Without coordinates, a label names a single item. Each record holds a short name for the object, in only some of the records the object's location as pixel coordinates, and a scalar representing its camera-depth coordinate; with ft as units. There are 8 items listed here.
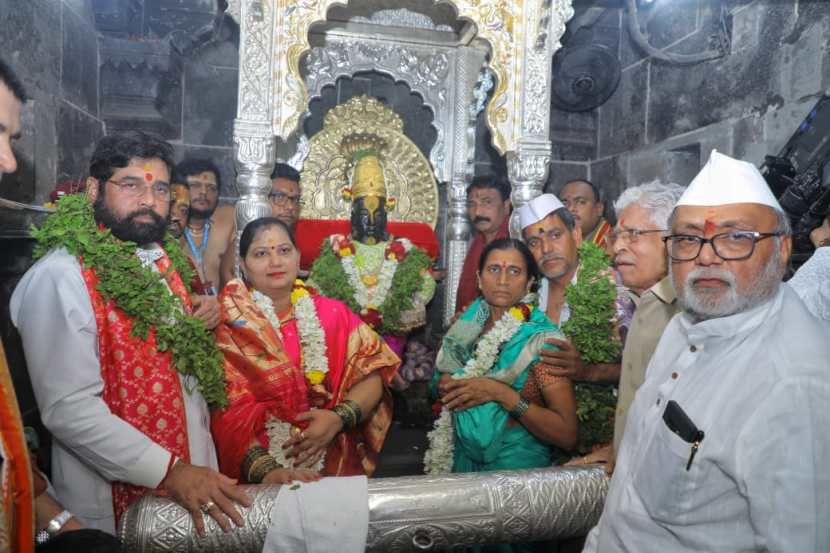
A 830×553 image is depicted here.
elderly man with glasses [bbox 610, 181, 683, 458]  7.29
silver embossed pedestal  5.83
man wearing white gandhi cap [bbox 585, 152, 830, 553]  4.10
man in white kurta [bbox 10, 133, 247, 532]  6.21
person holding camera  6.93
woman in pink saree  8.30
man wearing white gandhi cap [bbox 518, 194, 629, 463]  9.68
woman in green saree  8.50
